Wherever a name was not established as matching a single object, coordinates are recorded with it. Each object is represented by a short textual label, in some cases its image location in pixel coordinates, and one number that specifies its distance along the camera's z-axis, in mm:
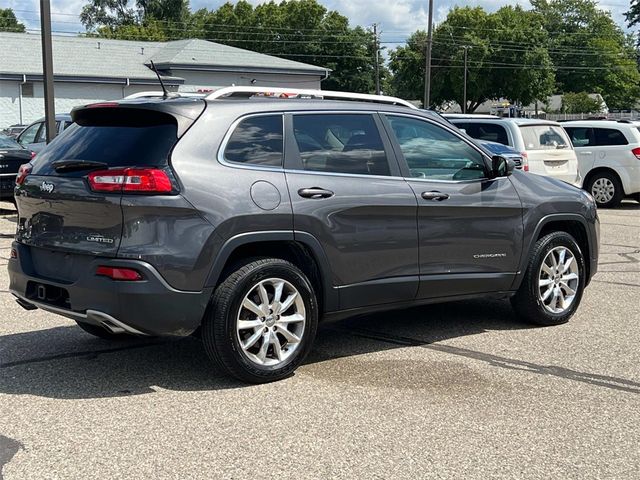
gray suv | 4777
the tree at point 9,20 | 92800
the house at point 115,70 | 36812
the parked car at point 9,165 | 14008
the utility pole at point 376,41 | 71569
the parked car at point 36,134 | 16016
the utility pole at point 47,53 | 13703
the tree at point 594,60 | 96562
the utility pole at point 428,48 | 37438
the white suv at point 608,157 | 16750
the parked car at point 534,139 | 14023
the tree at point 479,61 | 78375
